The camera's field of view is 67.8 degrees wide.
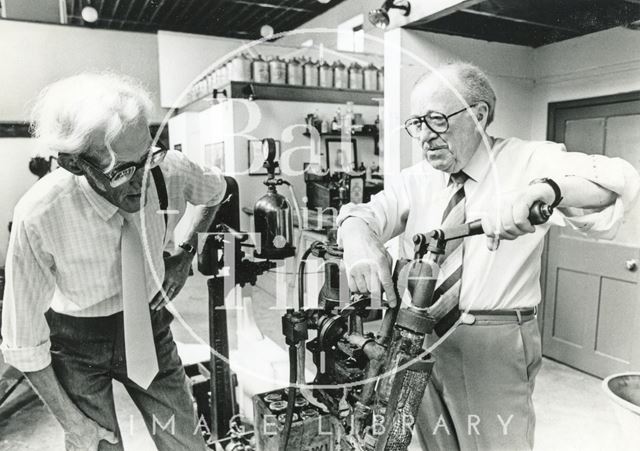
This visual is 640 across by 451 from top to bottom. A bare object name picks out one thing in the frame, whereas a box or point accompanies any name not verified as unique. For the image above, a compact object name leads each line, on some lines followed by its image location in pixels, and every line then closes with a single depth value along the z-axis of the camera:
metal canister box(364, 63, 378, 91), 5.92
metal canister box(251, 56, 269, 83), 5.23
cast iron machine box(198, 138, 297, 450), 2.06
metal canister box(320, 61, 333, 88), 5.67
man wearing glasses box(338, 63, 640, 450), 1.44
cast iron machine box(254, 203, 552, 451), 1.03
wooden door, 2.82
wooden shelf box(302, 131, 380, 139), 5.71
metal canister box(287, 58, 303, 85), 5.44
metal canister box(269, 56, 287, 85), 5.32
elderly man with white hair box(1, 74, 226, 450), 1.27
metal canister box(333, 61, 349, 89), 5.73
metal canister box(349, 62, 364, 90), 5.83
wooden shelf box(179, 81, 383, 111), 5.16
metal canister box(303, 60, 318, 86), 5.57
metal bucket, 1.23
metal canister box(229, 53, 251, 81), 5.14
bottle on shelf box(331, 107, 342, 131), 5.58
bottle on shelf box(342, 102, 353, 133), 5.55
